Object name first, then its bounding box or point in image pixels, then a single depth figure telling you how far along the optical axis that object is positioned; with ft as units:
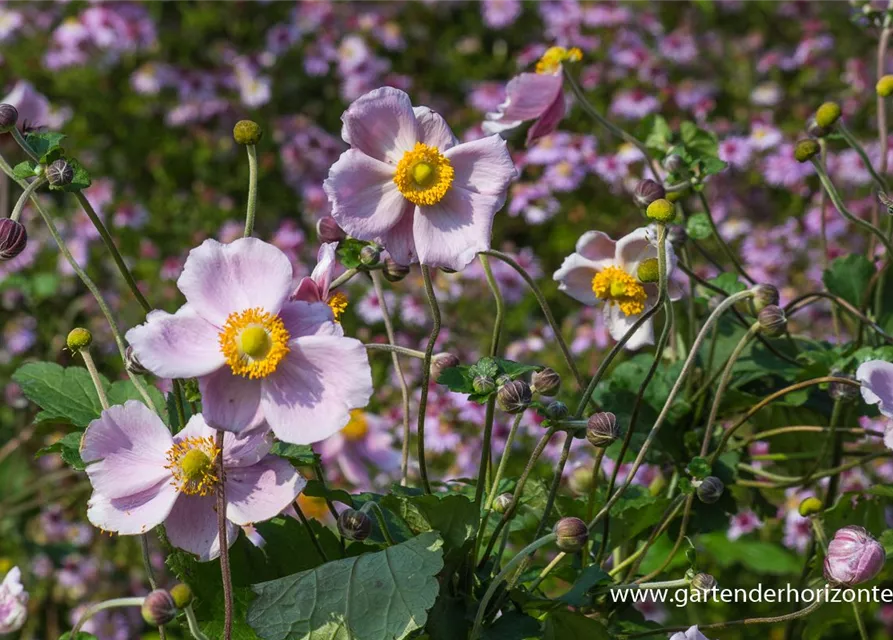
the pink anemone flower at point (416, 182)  3.67
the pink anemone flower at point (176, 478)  3.54
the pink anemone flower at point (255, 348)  3.50
